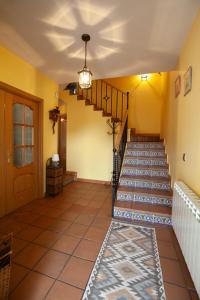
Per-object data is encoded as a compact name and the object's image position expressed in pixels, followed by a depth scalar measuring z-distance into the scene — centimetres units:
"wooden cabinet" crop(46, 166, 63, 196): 339
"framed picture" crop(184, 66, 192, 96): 189
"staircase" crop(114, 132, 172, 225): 251
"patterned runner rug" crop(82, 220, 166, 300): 134
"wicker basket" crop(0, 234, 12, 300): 109
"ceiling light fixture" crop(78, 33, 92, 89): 208
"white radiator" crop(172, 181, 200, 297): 123
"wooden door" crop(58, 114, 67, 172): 504
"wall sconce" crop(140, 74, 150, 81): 499
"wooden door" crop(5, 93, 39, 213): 265
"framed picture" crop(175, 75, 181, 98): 249
